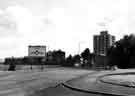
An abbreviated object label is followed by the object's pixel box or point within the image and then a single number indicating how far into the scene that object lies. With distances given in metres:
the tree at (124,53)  66.50
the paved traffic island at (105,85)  10.76
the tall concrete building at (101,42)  116.82
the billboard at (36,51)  44.72
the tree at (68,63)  89.69
